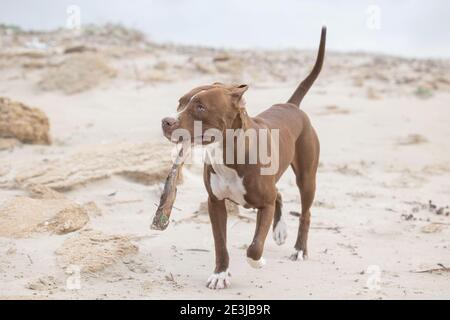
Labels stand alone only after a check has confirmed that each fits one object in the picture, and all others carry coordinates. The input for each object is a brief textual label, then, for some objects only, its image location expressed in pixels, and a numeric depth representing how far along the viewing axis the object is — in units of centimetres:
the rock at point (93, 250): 477
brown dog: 436
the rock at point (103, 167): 694
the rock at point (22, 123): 911
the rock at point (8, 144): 890
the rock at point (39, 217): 532
